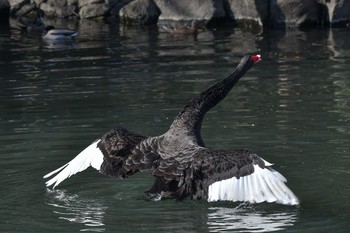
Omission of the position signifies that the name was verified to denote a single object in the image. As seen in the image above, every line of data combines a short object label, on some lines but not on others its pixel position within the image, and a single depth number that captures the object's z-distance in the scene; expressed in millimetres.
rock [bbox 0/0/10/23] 23297
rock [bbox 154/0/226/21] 20859
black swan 7301
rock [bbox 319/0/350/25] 19859
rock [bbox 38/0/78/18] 23297
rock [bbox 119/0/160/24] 21497
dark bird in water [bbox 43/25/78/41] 19072
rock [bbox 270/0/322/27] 19891
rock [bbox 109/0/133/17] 22609
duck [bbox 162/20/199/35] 19547
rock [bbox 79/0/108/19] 22828
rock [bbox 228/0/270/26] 20016
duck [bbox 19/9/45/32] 21250
